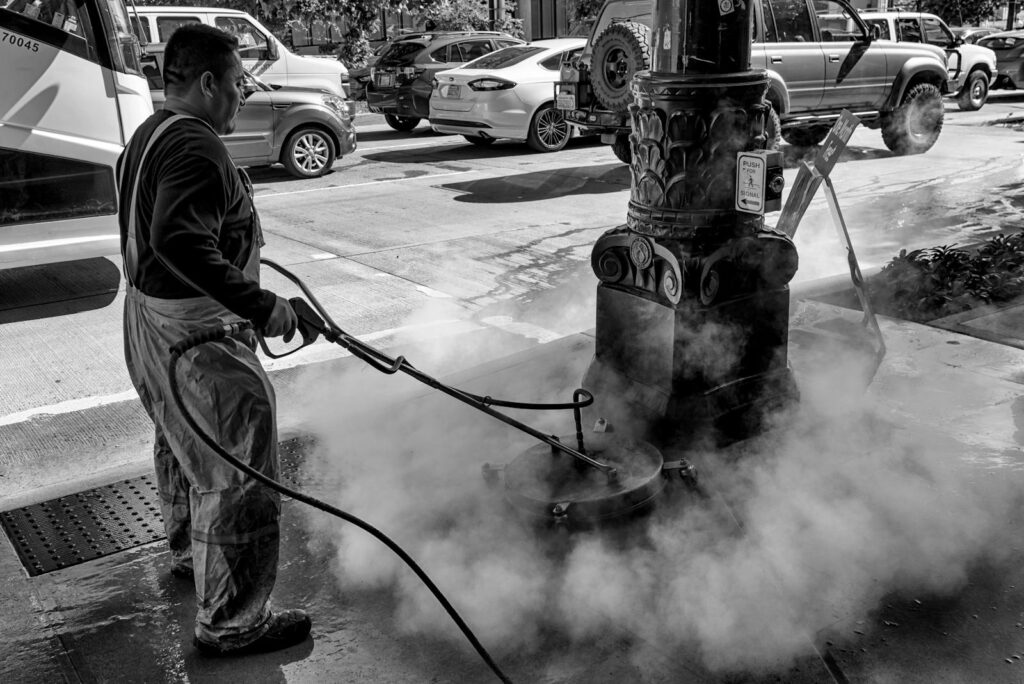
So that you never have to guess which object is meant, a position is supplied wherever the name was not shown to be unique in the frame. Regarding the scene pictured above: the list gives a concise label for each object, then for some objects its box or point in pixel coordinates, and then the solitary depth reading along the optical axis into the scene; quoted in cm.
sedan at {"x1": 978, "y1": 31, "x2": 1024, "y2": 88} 2048
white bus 670
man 265
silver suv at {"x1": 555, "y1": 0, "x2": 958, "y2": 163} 1067
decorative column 367
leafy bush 593
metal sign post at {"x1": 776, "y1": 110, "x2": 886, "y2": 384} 494
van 1297
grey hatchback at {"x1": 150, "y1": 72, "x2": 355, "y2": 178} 1180
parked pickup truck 1384
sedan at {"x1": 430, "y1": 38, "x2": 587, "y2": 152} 1326
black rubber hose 262
